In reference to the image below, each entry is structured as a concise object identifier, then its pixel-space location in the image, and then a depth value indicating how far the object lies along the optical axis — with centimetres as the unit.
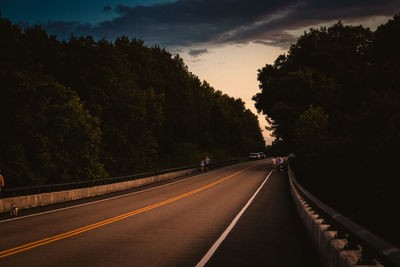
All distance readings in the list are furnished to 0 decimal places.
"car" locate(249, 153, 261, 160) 8912
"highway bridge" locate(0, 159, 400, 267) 739
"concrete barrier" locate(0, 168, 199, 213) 1817
